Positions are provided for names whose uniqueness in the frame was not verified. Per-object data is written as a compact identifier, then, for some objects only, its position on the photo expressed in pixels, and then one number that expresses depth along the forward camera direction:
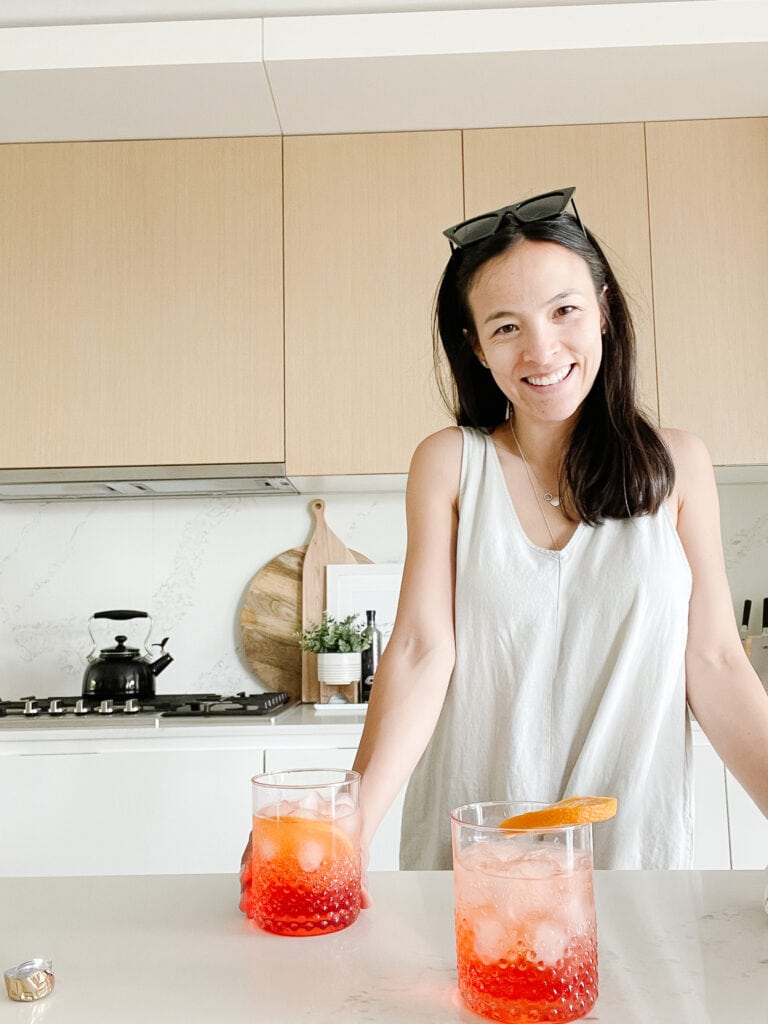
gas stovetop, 2.34
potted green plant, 2.64
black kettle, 2.54
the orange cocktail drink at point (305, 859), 0.65
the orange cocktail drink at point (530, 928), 0.51
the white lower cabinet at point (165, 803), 2.21
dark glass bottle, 2.70
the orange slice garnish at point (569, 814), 0.56
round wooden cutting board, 2.85
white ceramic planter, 2.63
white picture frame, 2.84
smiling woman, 1.09
